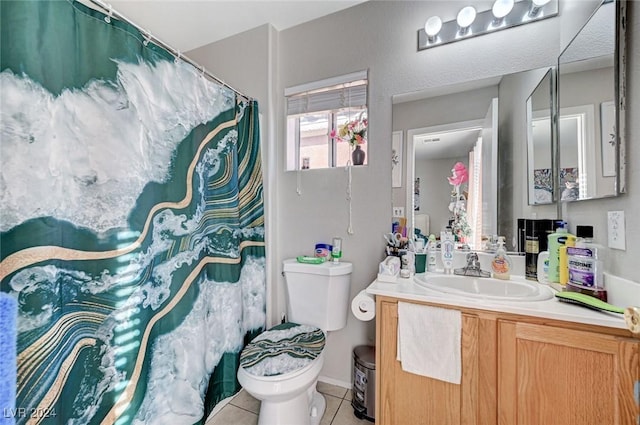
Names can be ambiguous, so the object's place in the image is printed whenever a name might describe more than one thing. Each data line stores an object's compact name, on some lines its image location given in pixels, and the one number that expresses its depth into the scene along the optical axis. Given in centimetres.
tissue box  125
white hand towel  101
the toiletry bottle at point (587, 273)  96
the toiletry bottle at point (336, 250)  164
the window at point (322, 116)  169
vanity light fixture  127
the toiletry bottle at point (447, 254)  138
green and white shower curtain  77
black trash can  142
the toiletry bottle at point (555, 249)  112
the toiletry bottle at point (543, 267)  119
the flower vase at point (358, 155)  166
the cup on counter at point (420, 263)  142
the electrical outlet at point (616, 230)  91
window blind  167
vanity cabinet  81
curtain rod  95
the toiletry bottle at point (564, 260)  108
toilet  113
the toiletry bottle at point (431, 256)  145
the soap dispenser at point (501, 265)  125
